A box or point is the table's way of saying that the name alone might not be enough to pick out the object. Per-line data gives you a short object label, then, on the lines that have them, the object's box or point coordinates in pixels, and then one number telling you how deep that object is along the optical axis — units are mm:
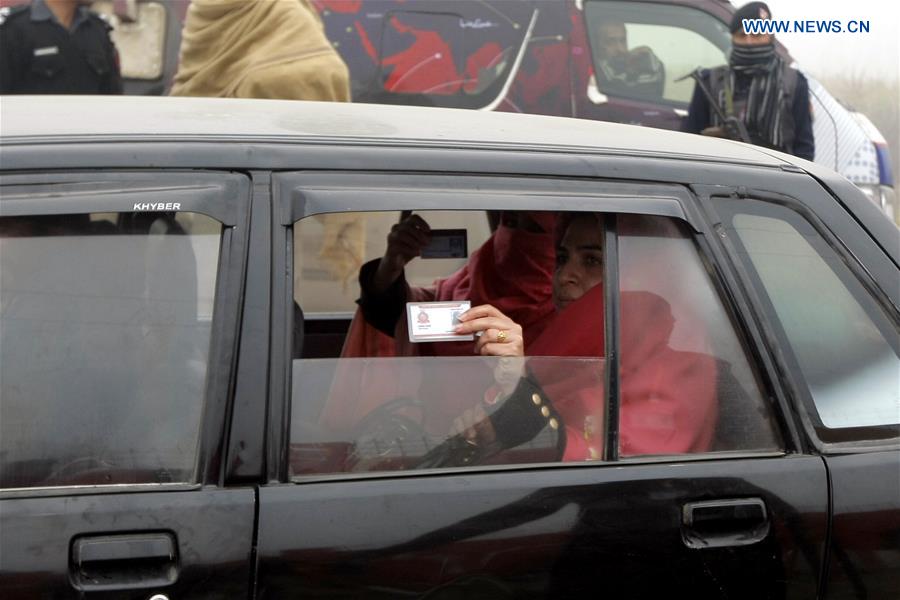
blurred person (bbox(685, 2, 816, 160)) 10609
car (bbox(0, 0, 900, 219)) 10359
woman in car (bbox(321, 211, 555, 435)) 5012
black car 3217
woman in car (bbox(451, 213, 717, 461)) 3649
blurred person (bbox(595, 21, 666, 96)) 11211
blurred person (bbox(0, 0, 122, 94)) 9023
